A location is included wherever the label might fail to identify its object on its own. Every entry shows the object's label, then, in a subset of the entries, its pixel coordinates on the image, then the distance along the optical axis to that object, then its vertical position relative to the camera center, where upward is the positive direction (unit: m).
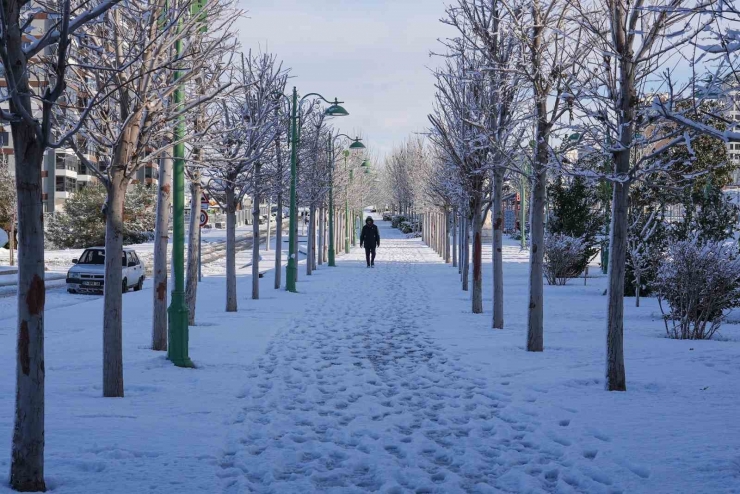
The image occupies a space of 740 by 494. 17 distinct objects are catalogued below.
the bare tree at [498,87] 11.98 +2.35
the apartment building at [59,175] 64.44 +5.45
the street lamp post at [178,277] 9.55 -0.50
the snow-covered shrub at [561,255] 23.27 -0.44
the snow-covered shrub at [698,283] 12.20 -0.65
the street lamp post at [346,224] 43.56 +0.84
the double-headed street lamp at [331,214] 31.74 +1.00
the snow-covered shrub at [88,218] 50.72 +1.15
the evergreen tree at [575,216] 25.03 +0.75
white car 23.38 -1.09
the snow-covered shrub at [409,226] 75.36 +1.22
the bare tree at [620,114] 7.62 +1.22
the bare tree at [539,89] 9.96 +1.88
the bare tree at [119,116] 7.59 +1.21
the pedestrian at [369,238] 32.91 +0.00
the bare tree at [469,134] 13.93 +1.97
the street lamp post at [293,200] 20.26 +0.96
